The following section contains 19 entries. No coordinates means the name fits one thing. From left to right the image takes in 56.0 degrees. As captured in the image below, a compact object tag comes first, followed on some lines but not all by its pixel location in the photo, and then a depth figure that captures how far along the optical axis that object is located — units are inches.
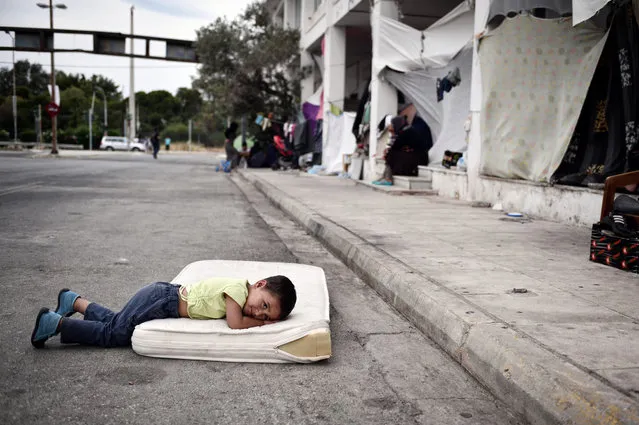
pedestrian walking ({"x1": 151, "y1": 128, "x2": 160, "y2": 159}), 1492.4
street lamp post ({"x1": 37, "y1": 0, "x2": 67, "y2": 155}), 1328.7
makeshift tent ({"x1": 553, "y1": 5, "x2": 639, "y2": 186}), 297.6
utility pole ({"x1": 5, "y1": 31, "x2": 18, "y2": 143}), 1355.2
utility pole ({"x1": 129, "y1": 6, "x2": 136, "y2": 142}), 2443.0
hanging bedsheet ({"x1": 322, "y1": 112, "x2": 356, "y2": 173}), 801.6
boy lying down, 133.6
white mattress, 128.6
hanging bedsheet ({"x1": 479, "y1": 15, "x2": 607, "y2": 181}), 337.1
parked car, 2428.6
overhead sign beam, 1352.1
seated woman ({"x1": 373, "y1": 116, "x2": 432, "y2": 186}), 562.0
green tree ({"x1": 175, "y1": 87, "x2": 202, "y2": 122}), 3959.2
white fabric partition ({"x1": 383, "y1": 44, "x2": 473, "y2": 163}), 509.2
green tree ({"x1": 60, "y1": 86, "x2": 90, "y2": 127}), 3282.5
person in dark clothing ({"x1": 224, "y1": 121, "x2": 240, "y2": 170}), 964.9
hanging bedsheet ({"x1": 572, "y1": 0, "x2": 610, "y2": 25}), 253.1
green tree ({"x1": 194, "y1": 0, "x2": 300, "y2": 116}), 1017.5
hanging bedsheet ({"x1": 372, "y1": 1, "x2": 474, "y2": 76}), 502.0
